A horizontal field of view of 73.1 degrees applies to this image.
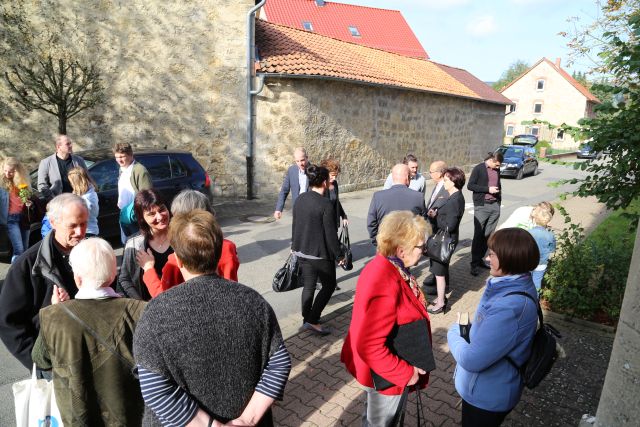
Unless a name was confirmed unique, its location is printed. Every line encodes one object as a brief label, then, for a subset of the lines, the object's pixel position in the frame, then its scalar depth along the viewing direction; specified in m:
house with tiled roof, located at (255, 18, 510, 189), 12.42
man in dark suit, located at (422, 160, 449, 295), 5.46
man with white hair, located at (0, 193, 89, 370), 2.30
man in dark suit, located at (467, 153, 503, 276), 6.45
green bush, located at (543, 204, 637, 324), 4.83
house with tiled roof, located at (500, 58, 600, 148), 43.22
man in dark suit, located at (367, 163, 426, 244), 4.82
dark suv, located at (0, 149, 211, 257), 7.18
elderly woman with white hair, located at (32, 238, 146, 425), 1.92
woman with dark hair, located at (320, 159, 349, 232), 5.57
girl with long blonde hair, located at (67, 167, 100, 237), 5.02
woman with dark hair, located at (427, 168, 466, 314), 5.15
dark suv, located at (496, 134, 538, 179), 19.50
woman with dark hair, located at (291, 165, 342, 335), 4.16
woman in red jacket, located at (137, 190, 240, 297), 2.75
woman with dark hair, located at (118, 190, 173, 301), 2.93
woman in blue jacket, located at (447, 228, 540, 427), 2.16
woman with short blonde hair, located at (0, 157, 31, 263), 5.42
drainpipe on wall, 11.54
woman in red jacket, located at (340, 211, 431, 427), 2.23
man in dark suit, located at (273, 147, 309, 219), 6.47
